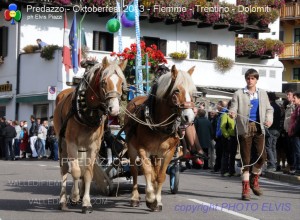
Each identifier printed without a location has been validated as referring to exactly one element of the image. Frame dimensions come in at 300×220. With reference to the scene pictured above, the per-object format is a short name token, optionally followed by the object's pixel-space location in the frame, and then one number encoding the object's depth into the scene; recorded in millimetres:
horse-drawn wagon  9938
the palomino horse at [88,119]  9812
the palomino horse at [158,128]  10188
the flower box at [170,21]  37969
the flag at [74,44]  31703
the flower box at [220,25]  39062
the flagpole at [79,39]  32675
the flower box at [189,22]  38003
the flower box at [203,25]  38781
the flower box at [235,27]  39719
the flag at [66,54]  31562
